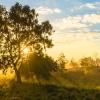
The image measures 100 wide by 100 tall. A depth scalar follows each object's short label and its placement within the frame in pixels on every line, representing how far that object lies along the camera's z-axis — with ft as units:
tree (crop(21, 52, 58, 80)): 195.42
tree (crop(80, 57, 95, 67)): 439.02
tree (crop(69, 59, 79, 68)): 520.55
